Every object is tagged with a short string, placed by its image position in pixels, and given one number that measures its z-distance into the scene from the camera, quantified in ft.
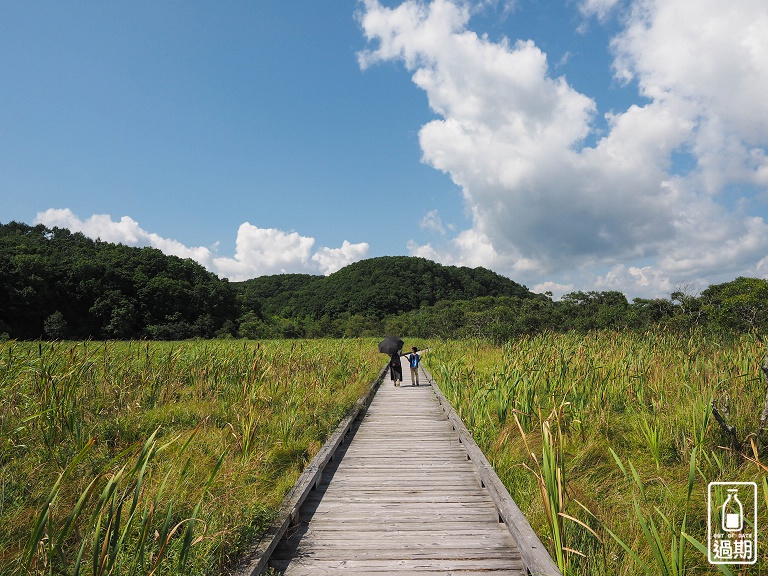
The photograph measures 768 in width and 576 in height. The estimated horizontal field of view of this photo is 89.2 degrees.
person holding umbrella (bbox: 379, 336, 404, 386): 38.09
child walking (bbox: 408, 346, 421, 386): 37.88
